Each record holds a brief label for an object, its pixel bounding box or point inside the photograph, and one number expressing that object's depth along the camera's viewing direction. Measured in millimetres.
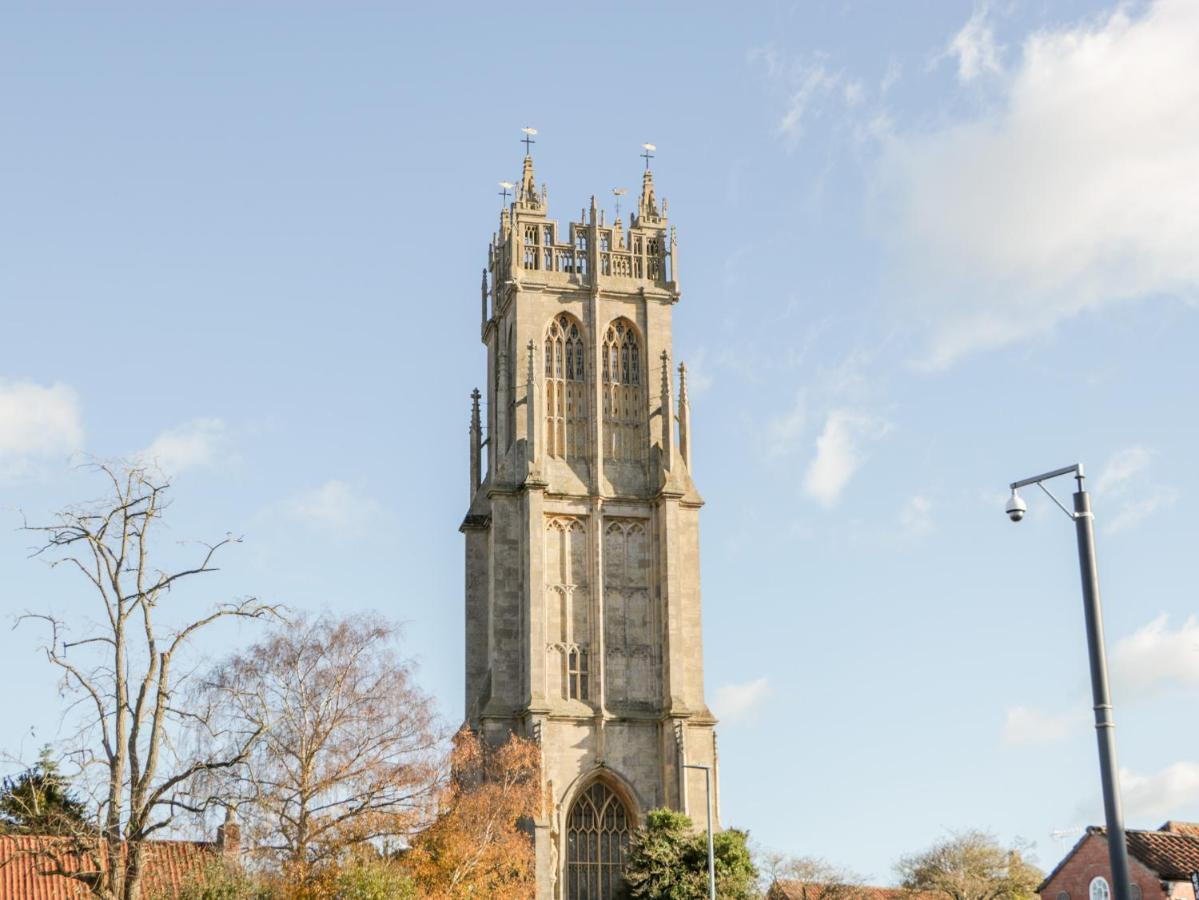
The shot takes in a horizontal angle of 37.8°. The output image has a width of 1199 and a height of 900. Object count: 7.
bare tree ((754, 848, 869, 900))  71375
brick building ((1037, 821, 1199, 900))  53812
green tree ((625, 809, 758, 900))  56156
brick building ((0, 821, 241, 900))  44031
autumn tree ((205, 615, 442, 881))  46188
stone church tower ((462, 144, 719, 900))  63094
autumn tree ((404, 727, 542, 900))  51109
